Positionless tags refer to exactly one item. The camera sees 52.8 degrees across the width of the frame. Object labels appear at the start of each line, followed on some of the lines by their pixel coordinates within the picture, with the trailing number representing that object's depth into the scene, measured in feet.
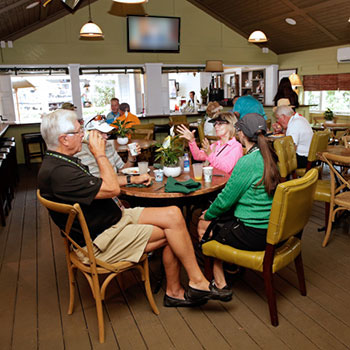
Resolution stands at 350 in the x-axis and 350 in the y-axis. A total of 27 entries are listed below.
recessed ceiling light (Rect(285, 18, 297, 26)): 26.87
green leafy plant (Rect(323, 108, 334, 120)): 23.75
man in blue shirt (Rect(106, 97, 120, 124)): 22.27
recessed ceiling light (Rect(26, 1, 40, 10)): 19.84
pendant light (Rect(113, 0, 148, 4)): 14.21
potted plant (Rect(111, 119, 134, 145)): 14.99
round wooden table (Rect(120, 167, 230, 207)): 7.95
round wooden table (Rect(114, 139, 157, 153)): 14.32
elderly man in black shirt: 6.46
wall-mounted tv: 28.66
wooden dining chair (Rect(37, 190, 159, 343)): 6.21
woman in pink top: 10.26
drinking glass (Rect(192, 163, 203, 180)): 8.89
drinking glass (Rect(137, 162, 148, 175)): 9.49
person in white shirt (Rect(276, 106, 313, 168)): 13.82
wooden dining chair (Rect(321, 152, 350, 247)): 9.86
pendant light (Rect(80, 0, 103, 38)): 20.27
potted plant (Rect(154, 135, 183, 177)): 8.81
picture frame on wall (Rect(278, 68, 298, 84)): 32.59
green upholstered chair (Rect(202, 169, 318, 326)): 6.37
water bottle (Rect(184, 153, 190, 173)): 9.86
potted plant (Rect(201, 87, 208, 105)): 31.17
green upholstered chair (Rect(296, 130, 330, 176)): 11.68
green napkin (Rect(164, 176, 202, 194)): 7.91
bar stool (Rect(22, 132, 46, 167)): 25.09
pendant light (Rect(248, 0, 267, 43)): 24.59
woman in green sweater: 6.98
